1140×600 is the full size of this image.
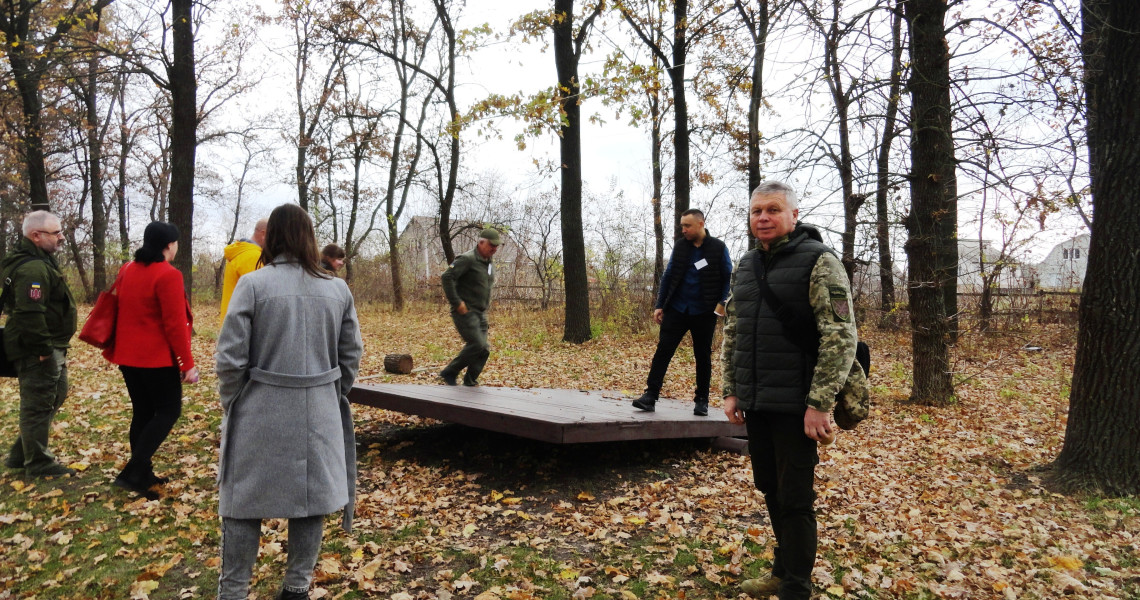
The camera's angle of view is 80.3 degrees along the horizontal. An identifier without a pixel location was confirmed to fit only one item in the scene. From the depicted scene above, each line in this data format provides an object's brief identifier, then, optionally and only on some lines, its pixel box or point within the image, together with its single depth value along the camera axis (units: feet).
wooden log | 34.96
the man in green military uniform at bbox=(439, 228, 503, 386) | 23.48
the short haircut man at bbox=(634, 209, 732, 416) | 19.13
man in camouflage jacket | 9.47
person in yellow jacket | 16.17
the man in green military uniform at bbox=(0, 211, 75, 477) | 15.93
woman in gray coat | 8.91
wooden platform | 16.66
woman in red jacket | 15.12
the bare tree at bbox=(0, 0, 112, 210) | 41.01
